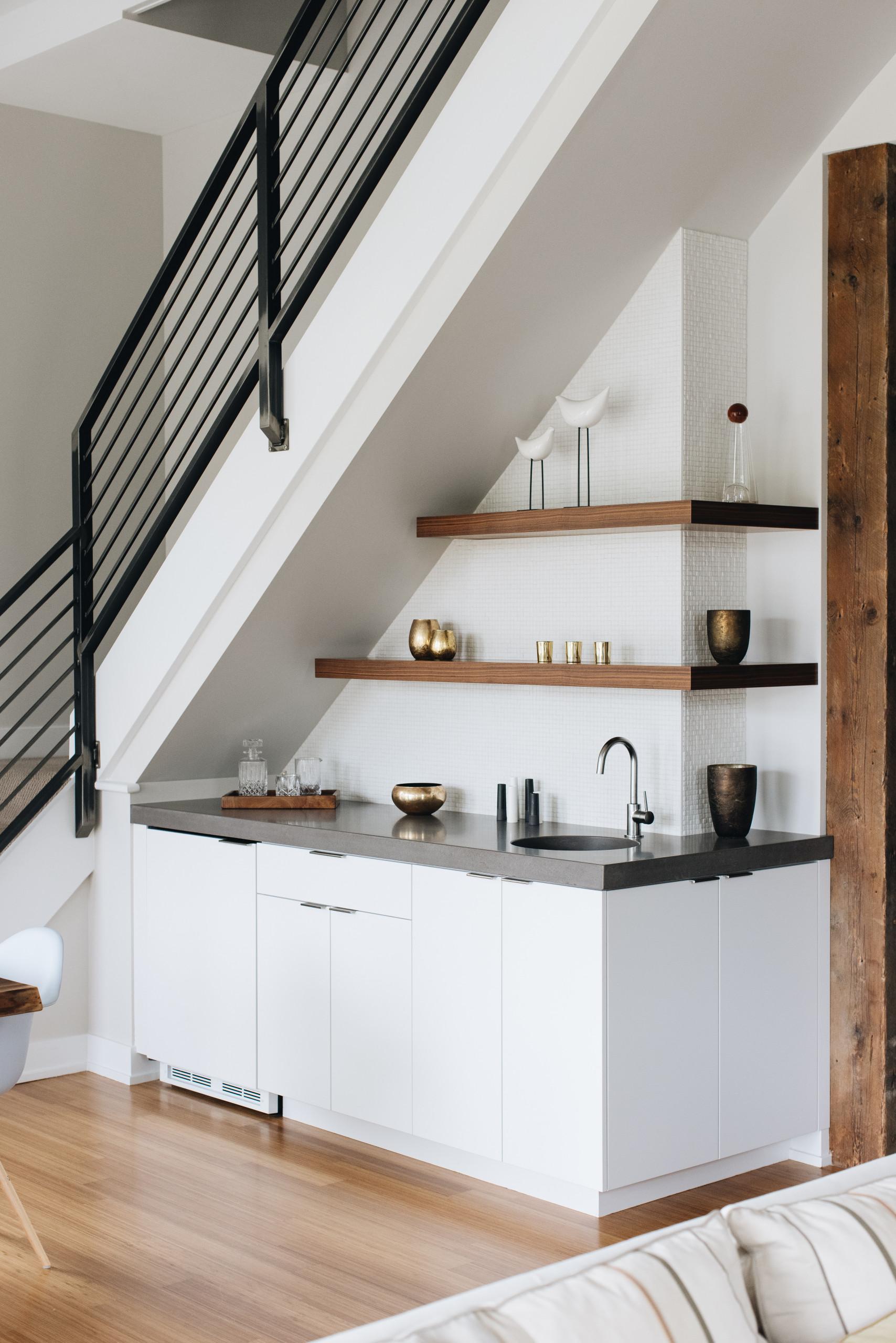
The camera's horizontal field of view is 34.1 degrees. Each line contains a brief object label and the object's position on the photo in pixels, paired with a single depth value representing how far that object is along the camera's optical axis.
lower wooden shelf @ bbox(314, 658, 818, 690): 3.70
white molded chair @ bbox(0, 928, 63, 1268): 3.23
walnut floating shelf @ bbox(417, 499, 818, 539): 3.71
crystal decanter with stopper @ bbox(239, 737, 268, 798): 4.78
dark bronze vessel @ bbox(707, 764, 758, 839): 3.84
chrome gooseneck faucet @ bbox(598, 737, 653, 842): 3.84
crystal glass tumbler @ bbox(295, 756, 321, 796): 4.82
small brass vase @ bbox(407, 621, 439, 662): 4.47
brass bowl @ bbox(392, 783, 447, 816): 4.41
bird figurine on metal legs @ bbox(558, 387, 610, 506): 3.87
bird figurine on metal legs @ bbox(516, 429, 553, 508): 4.02
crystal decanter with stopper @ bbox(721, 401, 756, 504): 3.85
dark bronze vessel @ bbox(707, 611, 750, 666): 3.83
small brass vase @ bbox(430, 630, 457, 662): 4.46
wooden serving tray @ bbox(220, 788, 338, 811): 4.64
